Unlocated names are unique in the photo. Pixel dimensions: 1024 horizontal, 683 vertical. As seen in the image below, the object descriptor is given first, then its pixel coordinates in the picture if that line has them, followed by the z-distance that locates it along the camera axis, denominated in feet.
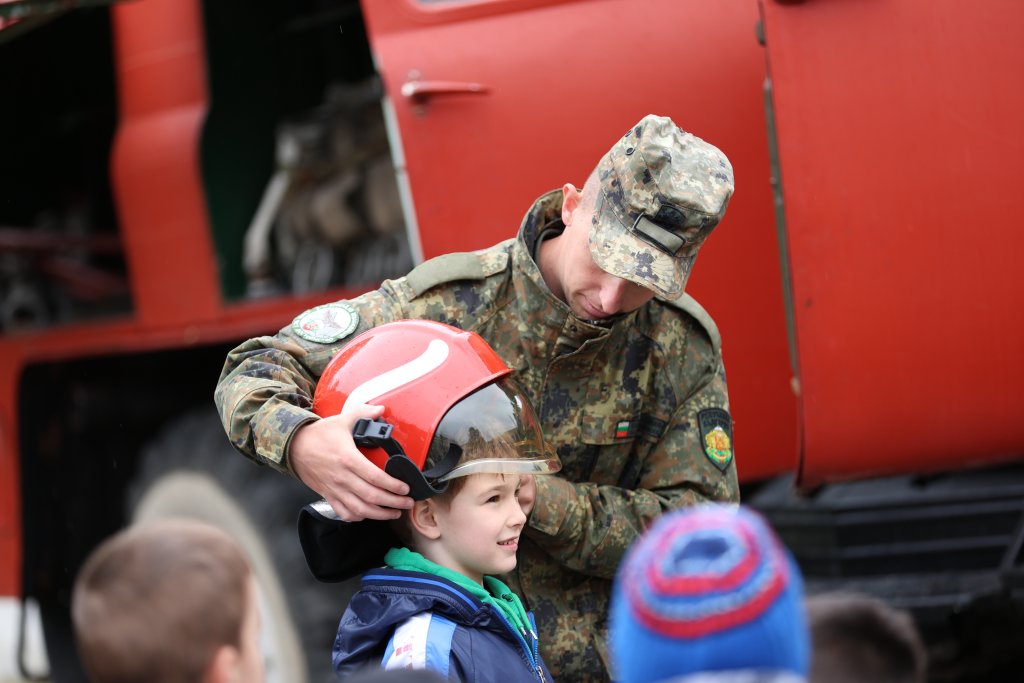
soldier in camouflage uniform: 15.17
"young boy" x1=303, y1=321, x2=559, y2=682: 13.83
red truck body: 19.30
